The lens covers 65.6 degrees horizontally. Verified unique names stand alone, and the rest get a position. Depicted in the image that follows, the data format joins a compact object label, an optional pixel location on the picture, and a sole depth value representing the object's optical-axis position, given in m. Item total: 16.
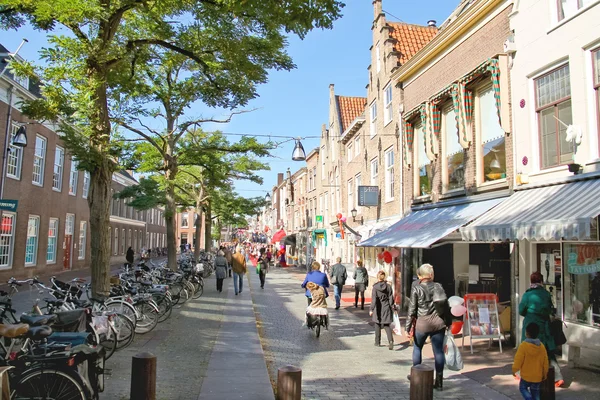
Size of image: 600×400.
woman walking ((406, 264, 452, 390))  6.34
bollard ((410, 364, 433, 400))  4.68
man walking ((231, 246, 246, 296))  17.05
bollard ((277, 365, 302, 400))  4.67
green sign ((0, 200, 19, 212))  12.84
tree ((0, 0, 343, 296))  8.12
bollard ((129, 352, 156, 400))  4.82
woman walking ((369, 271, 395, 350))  9.31
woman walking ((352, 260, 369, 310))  14.38
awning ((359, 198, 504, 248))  9.77
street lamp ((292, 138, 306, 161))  16.46
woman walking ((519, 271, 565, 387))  6.51
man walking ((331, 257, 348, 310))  14.72
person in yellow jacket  5.25
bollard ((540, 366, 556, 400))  5.47
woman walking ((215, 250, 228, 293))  17.75
